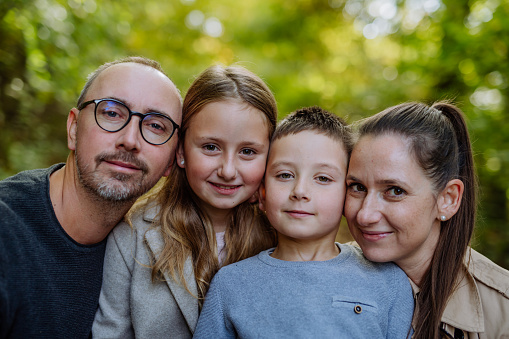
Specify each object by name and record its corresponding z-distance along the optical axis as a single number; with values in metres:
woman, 2.07
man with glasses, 2.03
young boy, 1.98
